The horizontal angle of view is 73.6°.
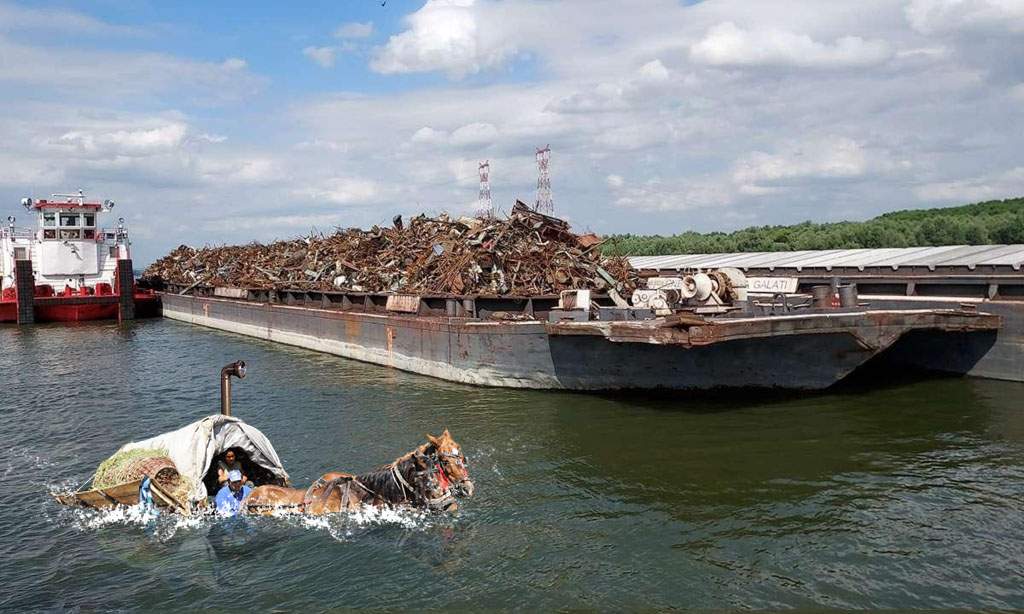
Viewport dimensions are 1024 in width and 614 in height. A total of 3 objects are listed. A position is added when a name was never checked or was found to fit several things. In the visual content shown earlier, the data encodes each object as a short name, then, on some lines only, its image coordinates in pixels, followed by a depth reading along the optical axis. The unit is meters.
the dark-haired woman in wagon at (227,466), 10.11
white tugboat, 40.94
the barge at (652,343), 15.03
